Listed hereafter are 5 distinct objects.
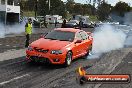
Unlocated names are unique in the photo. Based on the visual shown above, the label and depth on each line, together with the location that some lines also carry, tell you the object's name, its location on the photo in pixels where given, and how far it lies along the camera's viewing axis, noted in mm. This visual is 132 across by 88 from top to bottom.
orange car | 13117
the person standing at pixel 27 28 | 21547
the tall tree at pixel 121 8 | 116469
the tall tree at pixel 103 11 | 129750
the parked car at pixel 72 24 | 54375
